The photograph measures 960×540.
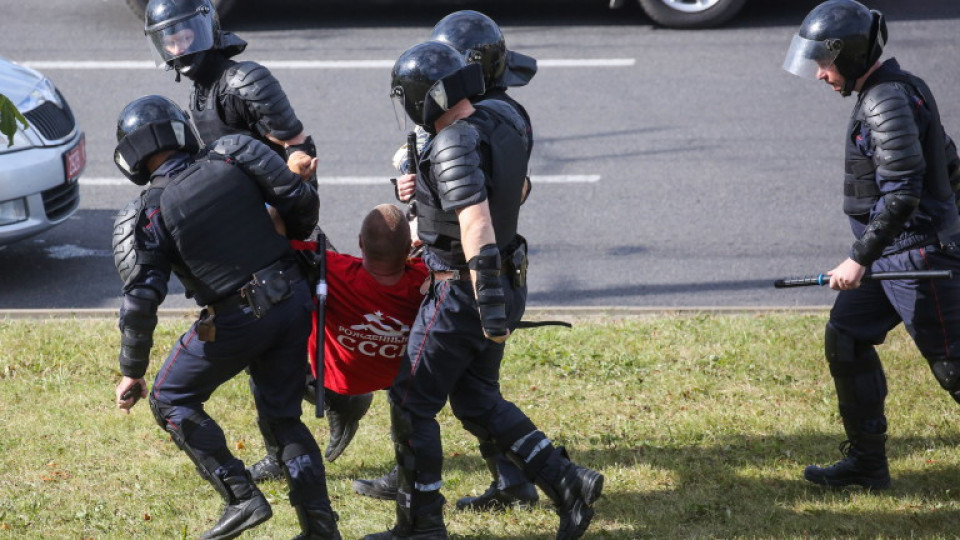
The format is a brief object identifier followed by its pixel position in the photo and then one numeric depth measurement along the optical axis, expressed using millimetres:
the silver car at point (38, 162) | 17016
